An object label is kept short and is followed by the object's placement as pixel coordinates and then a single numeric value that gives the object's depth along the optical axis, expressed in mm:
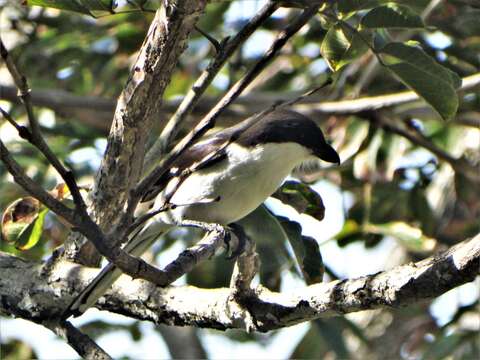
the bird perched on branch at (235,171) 6270
